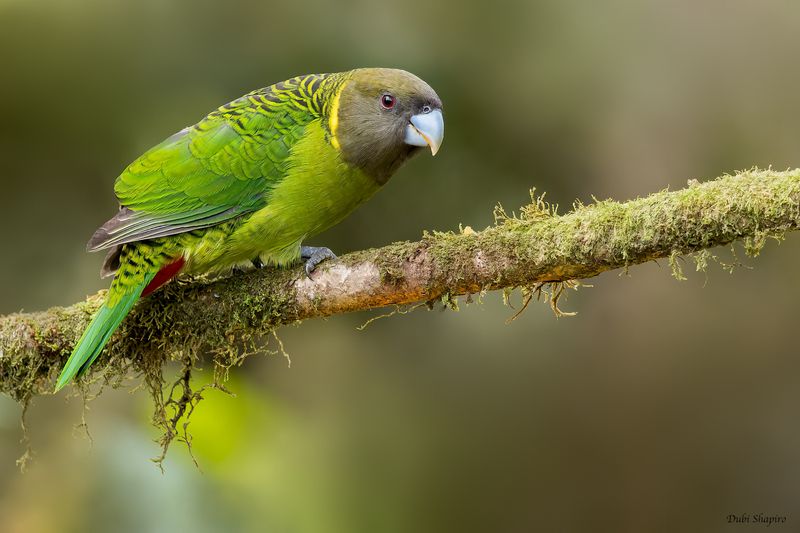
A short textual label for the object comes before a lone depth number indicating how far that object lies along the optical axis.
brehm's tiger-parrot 5.92
